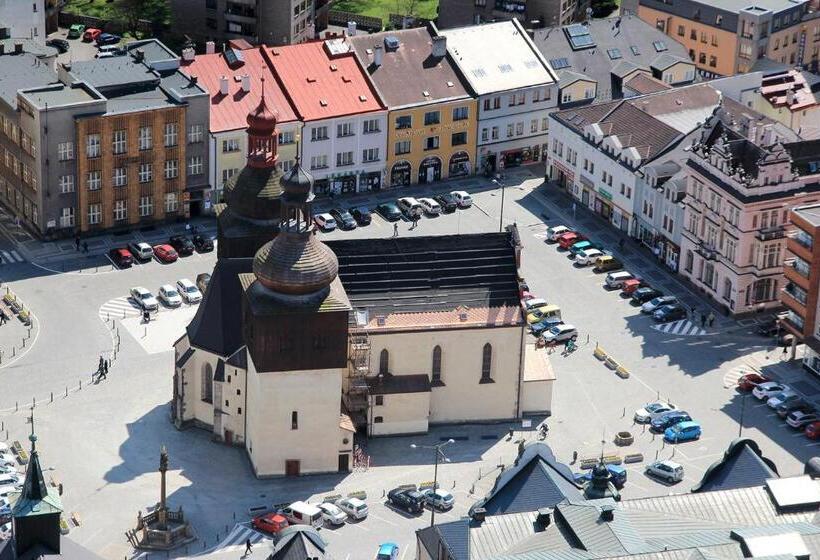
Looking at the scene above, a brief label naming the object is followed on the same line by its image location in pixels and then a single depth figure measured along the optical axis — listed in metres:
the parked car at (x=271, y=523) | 183.00
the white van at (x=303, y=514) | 184.75
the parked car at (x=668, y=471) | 193.00
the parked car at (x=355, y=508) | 185.88
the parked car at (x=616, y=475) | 192.00
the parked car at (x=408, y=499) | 186.62
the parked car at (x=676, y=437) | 199.88
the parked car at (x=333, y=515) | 185.12
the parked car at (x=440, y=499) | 187.50
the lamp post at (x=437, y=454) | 177.75
